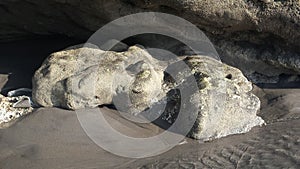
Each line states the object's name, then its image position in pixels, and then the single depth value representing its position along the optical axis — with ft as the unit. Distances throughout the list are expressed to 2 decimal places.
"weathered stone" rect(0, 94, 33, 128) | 12.26
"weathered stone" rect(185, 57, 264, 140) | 11.59
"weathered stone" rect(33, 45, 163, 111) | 12.12
